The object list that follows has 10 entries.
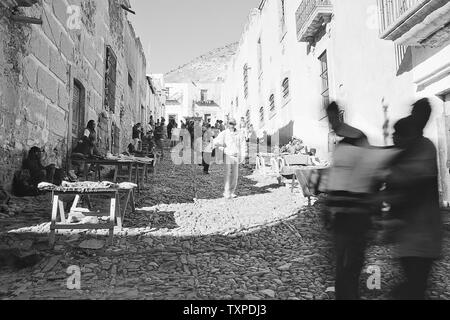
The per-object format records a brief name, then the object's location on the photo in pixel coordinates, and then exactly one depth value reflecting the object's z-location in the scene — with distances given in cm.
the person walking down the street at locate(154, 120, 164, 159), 1708
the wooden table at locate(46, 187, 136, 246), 425
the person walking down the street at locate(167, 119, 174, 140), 2180
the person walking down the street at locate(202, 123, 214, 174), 1161
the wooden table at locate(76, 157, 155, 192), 648
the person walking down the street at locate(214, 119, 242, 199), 771
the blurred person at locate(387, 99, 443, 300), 221
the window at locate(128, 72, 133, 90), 1631
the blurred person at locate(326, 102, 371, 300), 232
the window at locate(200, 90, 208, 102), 4383
